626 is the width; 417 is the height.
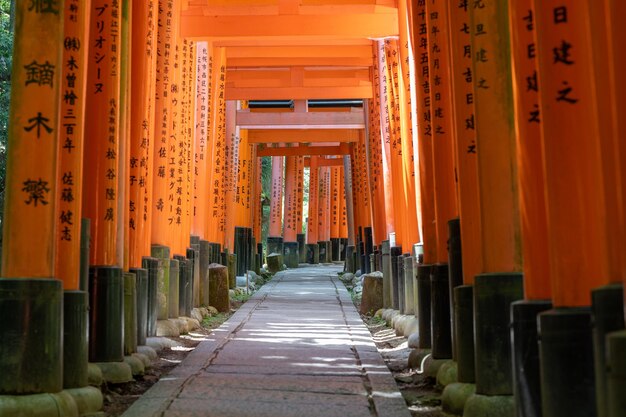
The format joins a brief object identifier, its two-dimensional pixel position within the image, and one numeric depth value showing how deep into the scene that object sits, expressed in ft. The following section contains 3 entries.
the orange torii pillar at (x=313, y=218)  98.53
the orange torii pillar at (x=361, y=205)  60.64
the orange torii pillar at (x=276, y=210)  88.17
